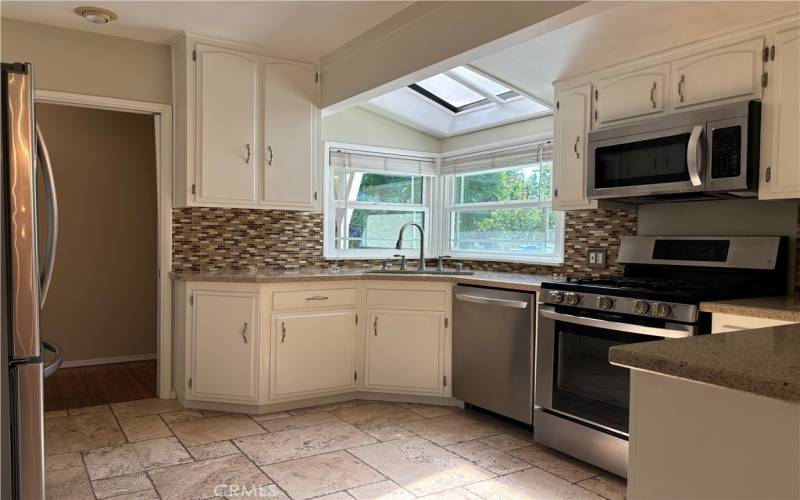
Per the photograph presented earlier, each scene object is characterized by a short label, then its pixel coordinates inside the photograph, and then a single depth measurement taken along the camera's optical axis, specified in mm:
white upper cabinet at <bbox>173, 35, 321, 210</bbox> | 3615
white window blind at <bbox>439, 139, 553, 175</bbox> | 3920
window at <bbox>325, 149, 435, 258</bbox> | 4449
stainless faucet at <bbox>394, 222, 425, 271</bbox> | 4092
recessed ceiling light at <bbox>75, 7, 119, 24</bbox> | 3193
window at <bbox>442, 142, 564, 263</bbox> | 3953
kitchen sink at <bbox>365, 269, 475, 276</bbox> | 3959
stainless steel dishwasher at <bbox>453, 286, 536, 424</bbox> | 3109
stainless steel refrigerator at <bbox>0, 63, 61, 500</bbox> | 1693
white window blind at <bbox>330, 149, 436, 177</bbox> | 4438
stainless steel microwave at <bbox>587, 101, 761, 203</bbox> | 2395
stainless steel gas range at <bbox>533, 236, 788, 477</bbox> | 2447
